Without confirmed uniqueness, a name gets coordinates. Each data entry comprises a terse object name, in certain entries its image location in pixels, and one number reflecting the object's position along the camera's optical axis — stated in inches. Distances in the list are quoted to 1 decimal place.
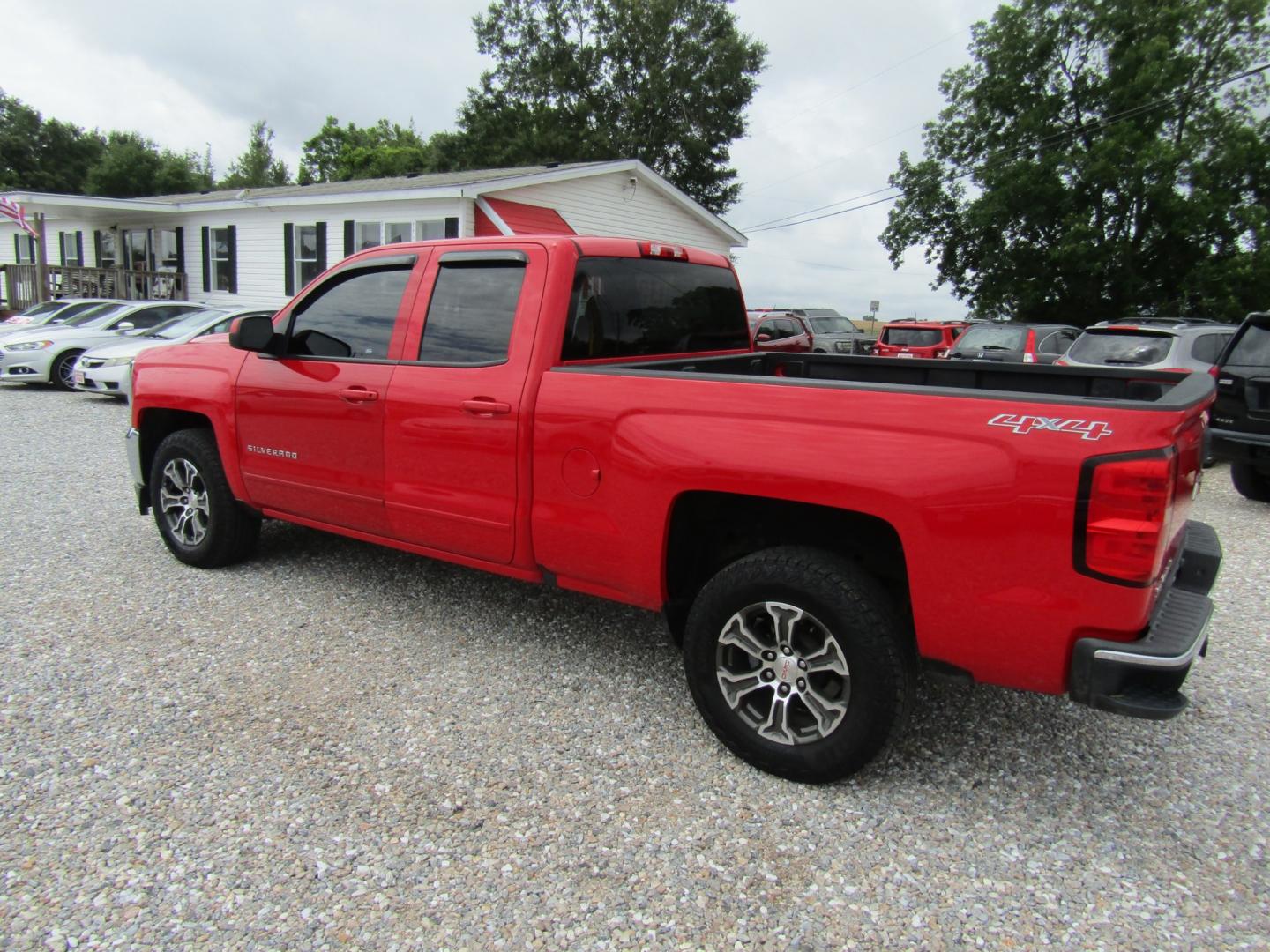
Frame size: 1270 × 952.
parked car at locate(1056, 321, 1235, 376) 344.2
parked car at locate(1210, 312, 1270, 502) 281.0
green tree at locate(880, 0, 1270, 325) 978.7
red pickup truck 93.8
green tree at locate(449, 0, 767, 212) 1485.0
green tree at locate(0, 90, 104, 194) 2050.9
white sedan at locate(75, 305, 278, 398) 499.8
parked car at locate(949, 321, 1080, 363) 518.6
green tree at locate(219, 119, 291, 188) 2765.7
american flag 867.4
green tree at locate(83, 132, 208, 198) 1836.9
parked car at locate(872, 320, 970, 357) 631.8
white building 671.8
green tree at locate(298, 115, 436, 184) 2169.0
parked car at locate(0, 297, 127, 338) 644.7
